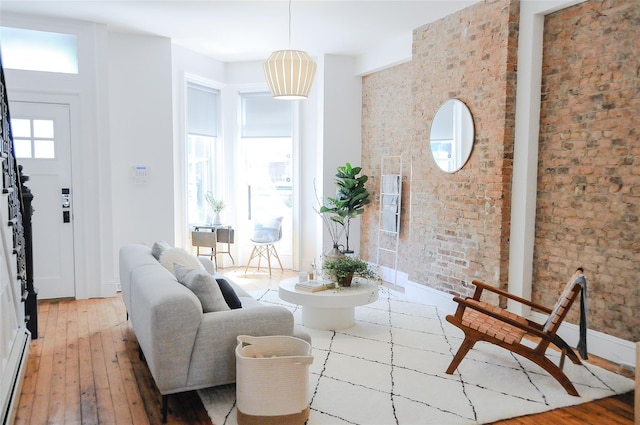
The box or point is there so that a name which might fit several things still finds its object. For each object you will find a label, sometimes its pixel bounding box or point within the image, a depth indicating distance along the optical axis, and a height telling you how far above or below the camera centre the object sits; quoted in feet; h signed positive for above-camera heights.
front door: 16.31 -0.40
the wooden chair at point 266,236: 21.81 -2.77
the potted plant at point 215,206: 21.77 -1.39
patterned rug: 9.23 -4.46
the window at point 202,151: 21.80 +1.09
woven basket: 8.35 -3.69
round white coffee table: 13.12 -3.40
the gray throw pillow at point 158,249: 12.58 -1.96
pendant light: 13.23 +2.84
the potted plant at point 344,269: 13.69 -2.62
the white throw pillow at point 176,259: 11.88 -2.11
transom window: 16.05 +4.15
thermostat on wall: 18.62 +0.04
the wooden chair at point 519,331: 10.00 -3.29
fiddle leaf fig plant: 20.16 -0.83
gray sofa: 8.50 -2.87
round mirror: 15.30 +1.38
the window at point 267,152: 23.03 +1.13
